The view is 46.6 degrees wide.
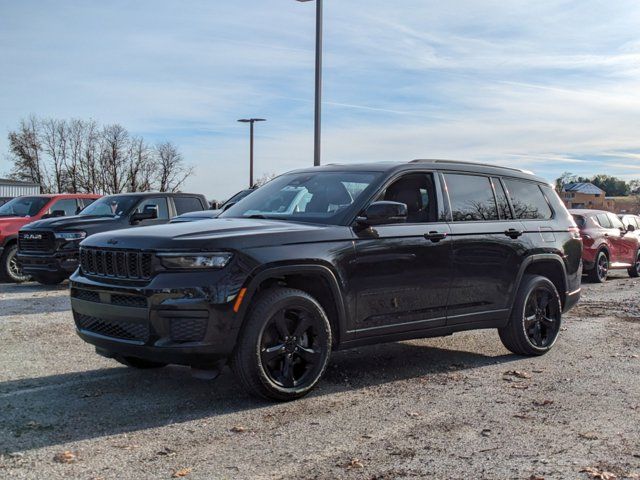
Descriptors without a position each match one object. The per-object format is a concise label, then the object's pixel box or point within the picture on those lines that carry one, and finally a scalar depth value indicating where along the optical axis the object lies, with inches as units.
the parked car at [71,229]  511.2
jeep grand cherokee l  199.3
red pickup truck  564.7
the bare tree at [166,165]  2159.2
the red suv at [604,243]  634.2
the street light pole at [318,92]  653.3
